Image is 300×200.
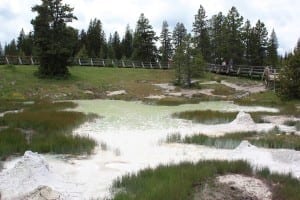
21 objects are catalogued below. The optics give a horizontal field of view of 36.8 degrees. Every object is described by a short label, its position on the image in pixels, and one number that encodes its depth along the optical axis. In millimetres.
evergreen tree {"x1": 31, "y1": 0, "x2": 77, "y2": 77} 49000
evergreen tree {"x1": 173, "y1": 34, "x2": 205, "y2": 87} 52984
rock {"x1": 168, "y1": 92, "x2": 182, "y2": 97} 46206
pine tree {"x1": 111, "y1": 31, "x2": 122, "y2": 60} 107962
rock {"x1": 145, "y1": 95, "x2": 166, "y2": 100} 43756
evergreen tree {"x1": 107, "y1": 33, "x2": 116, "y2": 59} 93838
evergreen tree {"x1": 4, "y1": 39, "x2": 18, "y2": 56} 98500
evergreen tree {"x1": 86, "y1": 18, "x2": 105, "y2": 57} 99750
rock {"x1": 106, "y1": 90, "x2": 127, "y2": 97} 44944
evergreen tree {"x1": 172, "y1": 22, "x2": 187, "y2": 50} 90619
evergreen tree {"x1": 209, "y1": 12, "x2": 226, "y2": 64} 72938
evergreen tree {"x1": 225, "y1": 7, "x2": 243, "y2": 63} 71812
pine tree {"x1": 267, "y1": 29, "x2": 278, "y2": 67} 80750
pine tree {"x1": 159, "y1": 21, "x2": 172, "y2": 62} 89812
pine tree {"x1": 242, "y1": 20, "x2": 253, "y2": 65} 76875
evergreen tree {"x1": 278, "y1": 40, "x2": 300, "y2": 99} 37438
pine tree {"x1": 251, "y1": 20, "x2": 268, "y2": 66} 77062
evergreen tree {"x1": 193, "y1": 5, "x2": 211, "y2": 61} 82812
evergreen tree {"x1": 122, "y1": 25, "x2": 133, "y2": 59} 107812
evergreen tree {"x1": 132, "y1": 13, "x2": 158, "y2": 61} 78275
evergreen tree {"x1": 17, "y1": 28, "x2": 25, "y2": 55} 106562
